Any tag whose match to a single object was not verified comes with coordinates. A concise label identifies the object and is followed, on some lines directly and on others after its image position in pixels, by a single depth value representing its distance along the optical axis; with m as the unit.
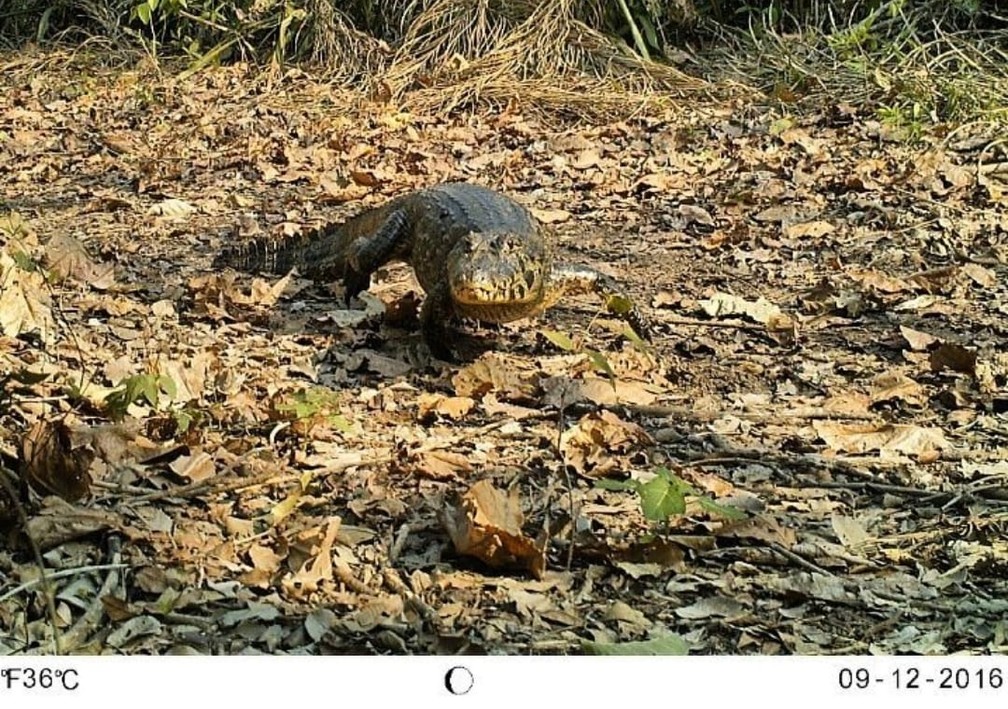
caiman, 2.24
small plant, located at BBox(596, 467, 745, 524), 1.45
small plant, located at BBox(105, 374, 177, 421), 1.83
